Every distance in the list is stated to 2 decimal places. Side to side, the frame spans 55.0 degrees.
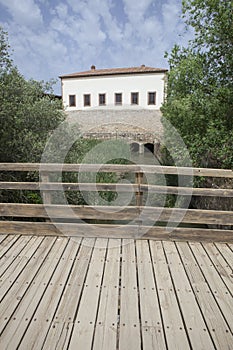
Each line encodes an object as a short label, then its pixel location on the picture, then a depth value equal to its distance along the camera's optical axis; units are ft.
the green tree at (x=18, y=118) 13.61
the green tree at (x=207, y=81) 12.12
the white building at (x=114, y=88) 72.84
